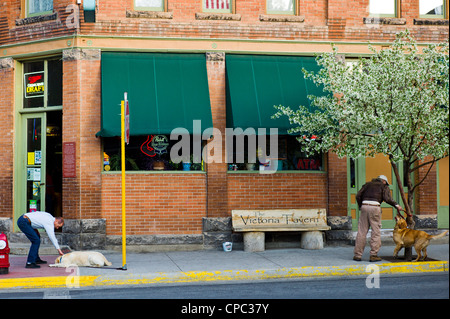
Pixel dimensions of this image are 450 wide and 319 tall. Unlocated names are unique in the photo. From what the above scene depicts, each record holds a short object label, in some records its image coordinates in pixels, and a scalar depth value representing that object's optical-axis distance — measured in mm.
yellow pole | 9977
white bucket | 12555
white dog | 10469
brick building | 12633
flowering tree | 10562
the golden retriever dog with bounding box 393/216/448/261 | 10586
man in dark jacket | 11047
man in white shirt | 10500
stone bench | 12492
